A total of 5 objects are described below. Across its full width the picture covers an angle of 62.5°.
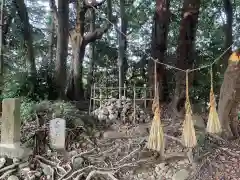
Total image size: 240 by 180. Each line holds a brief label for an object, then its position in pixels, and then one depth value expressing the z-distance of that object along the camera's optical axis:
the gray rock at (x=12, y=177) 2.52
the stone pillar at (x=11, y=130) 2.75
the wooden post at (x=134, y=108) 3.68
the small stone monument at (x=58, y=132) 3.00
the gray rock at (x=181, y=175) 2.50
